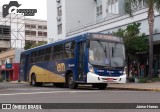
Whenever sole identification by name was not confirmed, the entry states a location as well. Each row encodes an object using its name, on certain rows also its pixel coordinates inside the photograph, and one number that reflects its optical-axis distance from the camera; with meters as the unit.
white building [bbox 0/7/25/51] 85.12
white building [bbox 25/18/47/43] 100.68
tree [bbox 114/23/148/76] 34.75
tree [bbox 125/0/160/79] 32.59
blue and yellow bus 23.72
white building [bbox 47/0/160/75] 49.22
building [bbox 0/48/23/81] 68.25
